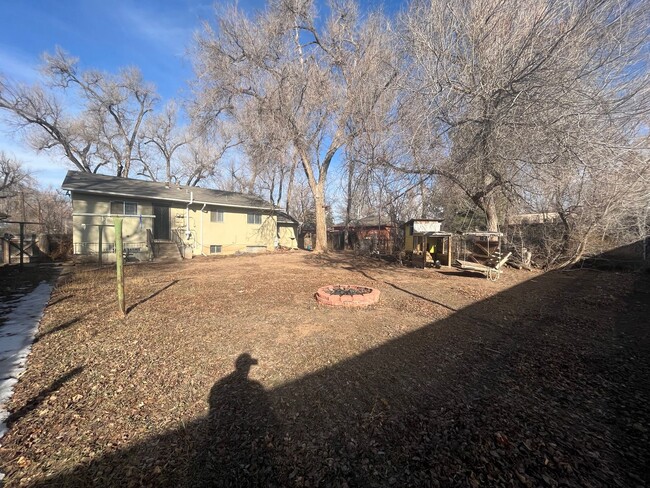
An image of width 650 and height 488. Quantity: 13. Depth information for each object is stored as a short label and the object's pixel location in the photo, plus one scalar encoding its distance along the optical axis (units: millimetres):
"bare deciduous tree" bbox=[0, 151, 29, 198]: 28578
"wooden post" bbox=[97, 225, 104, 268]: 13070
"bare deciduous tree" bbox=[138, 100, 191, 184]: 28516
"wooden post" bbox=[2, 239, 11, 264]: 12409
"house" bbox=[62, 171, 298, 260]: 14117
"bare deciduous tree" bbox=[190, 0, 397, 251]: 15008
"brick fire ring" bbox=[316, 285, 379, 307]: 6254
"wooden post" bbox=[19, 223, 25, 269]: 11195
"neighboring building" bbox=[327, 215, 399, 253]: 19453
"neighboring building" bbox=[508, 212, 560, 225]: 12872
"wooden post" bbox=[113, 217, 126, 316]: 5352
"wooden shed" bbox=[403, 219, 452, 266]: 13023
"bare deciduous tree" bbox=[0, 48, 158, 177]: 22016
